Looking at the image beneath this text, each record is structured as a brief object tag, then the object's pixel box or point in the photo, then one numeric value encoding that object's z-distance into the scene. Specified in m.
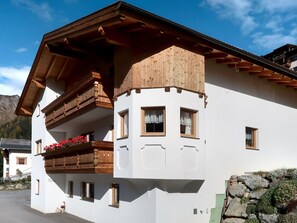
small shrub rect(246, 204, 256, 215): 12.55
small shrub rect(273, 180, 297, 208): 11.38
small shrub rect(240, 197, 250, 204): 13.21
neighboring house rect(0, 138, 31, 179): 57.94
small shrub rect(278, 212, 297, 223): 10.73
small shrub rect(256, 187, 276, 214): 11.73
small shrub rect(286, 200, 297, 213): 11.15
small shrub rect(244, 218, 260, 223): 12.14
